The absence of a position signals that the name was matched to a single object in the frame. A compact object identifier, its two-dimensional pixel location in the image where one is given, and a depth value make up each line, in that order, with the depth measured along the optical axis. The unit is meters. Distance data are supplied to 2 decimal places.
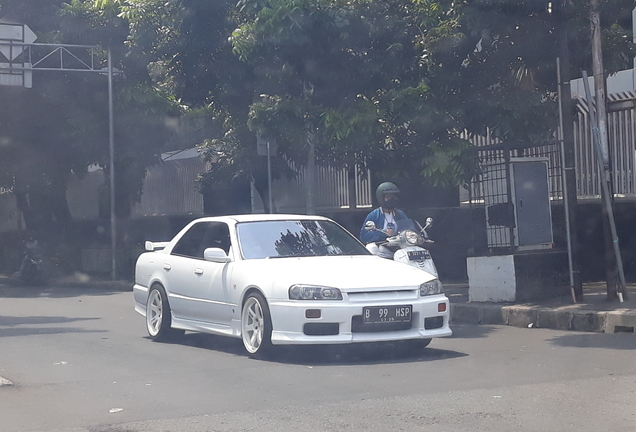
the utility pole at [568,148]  11.74
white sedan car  8.34
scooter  10.15
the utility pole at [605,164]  11.30
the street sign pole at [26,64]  23.27
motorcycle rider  10.79
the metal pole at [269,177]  15.75
